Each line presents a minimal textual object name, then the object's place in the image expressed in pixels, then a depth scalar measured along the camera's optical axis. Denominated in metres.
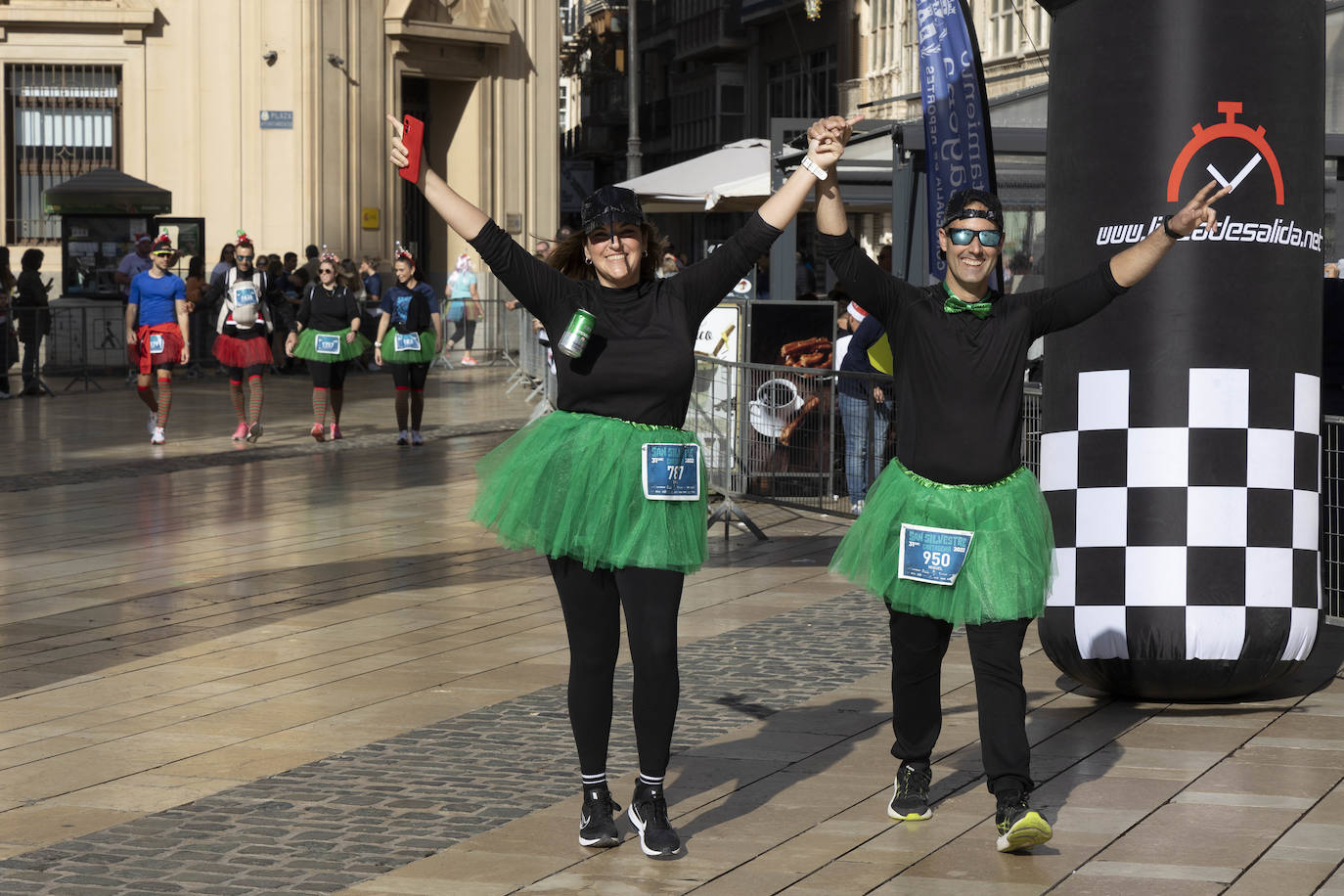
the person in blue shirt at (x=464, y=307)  30.52
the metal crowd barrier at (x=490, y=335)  30.72
